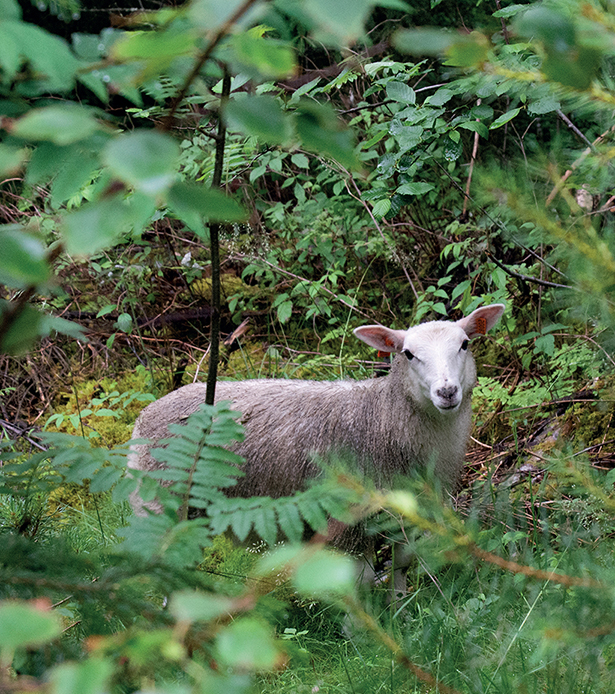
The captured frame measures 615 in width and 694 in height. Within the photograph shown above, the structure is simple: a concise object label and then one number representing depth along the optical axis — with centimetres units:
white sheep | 1130
